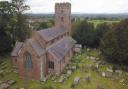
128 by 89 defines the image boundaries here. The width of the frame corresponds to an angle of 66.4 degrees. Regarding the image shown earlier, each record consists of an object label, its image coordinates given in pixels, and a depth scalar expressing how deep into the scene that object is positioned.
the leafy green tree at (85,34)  36.14
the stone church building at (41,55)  20.83
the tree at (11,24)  30.17
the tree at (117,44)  25.82
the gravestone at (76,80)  19.93
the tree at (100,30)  36.69
